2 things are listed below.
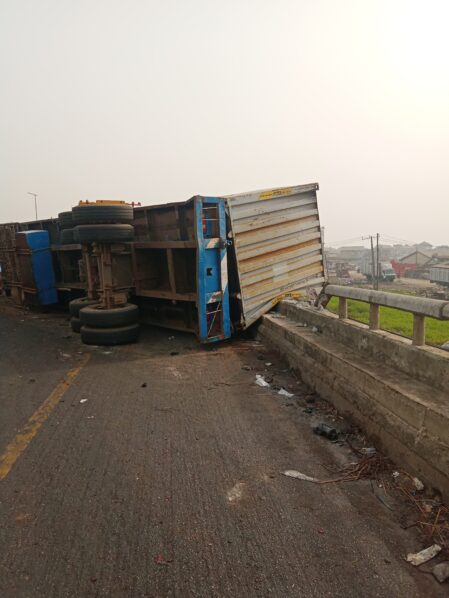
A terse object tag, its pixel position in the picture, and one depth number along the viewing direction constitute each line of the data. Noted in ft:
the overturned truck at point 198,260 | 23.17
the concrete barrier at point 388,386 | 9.02
